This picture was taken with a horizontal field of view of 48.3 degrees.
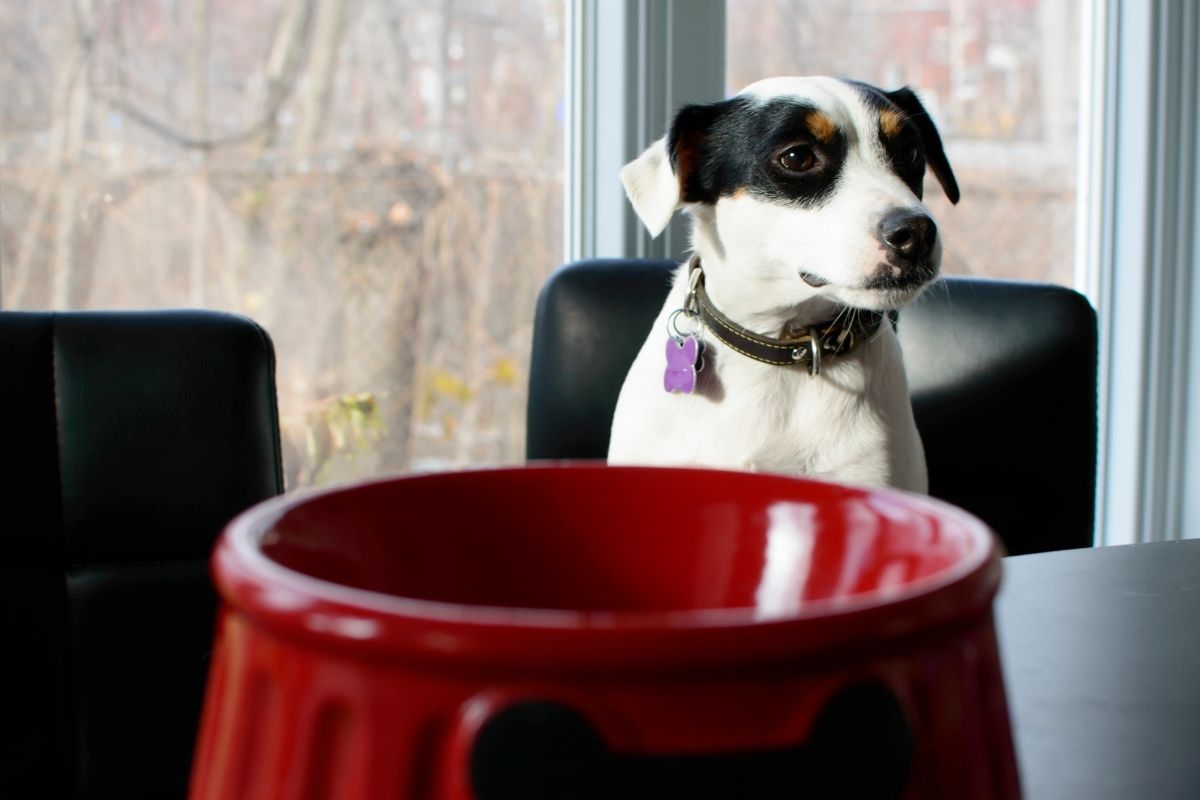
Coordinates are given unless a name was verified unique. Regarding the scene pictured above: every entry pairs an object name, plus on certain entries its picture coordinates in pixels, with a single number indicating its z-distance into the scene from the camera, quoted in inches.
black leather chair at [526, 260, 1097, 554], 62.4
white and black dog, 51.8
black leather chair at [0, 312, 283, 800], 43.9
